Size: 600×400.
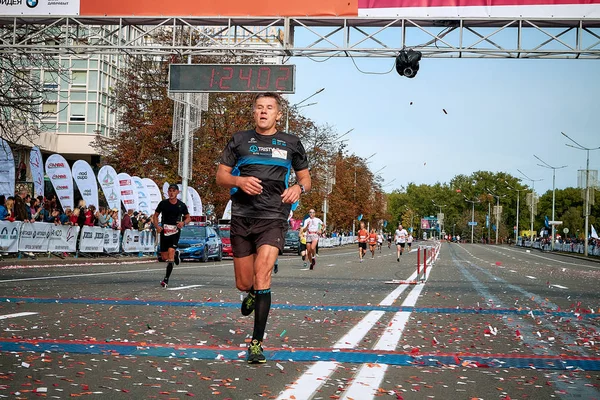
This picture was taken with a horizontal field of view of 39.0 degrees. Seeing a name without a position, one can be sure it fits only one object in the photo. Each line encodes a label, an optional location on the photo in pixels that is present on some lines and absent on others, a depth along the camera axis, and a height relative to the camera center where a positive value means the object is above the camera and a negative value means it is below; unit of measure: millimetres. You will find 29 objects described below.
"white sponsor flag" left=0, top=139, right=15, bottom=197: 25266 +972
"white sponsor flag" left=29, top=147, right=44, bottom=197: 28062 +1232
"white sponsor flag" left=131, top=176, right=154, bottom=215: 37134 +559
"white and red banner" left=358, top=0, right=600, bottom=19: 18766 +4772
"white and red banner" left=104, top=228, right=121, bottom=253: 29844 -1081
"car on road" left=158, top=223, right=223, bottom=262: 31172 -1169
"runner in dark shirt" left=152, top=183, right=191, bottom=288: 14883 -218
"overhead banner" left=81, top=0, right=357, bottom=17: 19344 +4748
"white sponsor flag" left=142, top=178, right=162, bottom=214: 37875 +844
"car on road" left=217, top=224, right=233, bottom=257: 39719 -1231
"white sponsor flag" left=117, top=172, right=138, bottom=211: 34406 +736
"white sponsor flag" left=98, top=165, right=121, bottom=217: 33219 +927
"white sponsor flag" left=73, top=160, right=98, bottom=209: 31047 +1082
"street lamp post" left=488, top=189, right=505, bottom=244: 148750 +1954
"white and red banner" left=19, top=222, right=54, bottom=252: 23812 -840
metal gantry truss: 19422 +4325
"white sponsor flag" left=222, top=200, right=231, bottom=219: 48781 +77
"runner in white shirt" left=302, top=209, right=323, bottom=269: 27000 -422
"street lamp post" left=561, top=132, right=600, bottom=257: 67000 +2751
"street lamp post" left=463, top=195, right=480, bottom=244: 183975 +721
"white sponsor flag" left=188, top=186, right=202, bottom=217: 42719 +475
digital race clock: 19984 +3282
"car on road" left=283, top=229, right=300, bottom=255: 51634 -1567
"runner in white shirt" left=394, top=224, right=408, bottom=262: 41125 -949
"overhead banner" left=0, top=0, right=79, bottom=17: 19984 +4734
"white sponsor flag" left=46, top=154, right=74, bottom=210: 28766 +1024
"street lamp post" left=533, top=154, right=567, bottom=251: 91044 +5041
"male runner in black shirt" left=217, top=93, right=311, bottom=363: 6945 +218
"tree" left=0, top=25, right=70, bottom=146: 21203 +3518
